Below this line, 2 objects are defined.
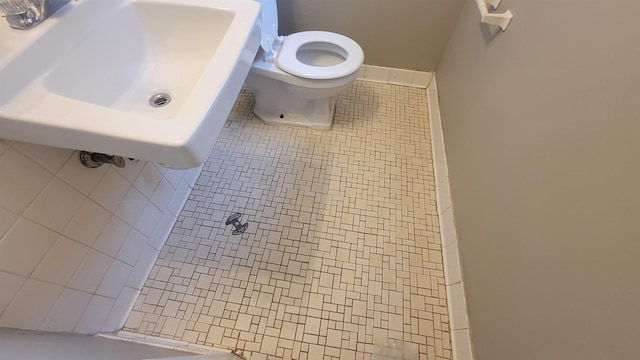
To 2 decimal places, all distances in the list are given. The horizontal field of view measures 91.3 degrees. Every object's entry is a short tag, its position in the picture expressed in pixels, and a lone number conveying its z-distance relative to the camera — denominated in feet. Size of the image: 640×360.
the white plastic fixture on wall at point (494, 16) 3.54
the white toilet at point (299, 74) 4.54
